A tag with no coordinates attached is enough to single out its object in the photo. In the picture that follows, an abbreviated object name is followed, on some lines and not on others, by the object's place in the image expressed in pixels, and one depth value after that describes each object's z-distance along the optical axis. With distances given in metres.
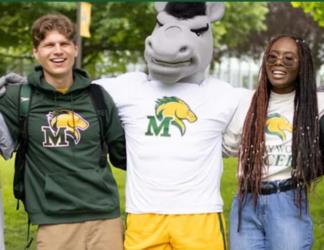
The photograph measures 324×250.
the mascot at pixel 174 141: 6.22
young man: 6.03
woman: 6.14
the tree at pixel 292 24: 56.27
